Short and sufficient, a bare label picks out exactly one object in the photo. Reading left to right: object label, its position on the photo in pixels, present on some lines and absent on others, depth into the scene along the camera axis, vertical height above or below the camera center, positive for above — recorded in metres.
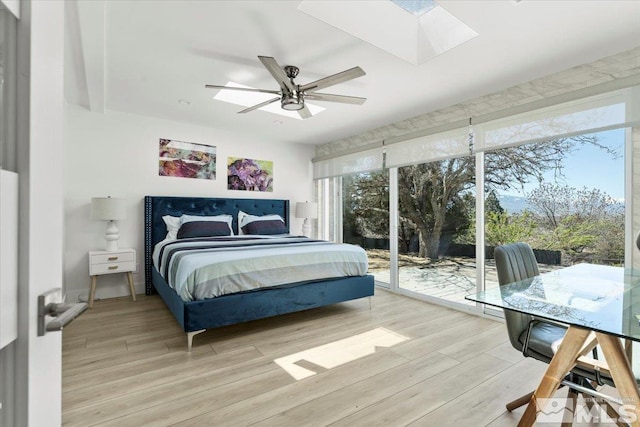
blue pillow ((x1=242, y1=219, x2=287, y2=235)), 4.59 -0.20
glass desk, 1.28 -0.44
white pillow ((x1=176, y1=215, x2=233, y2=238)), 4.19 -0.05
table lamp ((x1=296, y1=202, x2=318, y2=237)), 5.18 +0.07
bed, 2.49 -0.74
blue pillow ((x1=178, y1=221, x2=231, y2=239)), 4.04 -0.19
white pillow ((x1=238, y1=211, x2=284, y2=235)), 4.71 -0.05
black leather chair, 1.49 -0.65
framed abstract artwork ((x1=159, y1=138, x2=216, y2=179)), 4.30 +0.81
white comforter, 2.54 -0.46
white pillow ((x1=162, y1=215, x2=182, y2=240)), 4.13 -0.15
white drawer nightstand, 3.52 -0.58
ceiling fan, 2.26 +1.05
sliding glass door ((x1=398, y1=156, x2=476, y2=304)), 3.62 -0.17
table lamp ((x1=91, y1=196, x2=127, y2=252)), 3.54 +0.07
